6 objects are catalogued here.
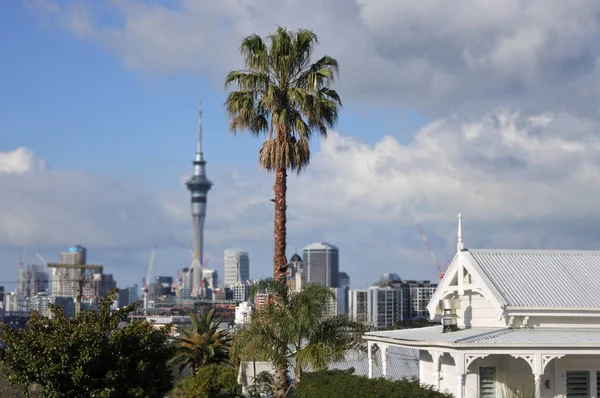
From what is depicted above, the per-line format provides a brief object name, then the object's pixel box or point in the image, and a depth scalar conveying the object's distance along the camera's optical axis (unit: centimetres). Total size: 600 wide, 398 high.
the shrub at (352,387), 2031
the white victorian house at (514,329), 2328
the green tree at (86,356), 2547
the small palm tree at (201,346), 3528
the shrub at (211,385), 3089
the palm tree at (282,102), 3312
